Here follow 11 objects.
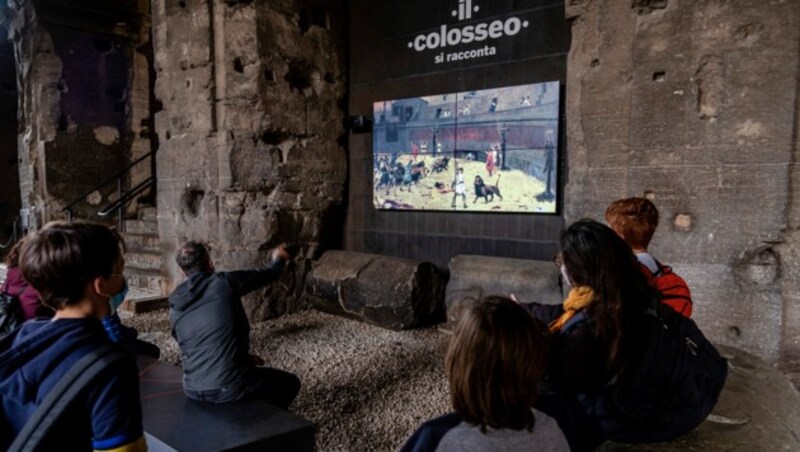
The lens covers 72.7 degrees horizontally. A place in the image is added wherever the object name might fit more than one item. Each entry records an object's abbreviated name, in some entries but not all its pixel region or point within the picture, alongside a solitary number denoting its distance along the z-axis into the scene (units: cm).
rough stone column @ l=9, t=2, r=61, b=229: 797
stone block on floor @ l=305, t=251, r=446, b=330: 500
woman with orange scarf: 158
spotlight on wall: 614
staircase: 581
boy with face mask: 119
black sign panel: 479
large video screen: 474
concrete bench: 221
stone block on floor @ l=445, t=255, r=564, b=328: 439
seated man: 263
